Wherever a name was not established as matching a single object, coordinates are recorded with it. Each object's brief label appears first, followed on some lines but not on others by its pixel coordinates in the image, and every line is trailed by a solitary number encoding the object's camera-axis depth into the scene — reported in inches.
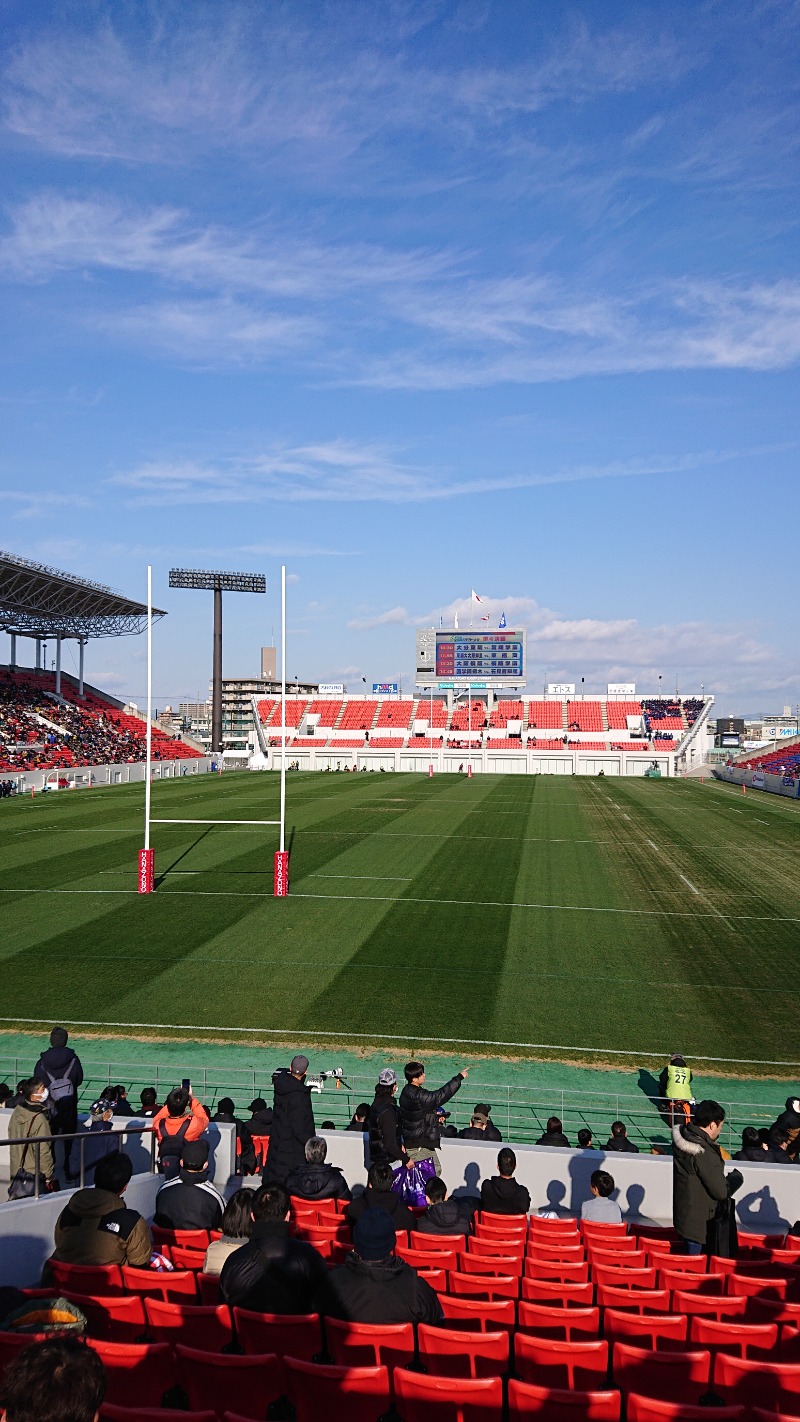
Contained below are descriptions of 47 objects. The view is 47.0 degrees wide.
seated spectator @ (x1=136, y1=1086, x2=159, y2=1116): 406.7
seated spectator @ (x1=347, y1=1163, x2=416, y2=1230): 241.4
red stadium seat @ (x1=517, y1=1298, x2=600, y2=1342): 195.6
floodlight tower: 3663.9
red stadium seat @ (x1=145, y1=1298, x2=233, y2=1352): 179.9
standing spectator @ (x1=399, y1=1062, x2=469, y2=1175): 327.9
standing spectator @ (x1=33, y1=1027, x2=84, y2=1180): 349.4
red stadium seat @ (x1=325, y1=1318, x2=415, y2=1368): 174.6
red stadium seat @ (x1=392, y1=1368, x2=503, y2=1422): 155.9
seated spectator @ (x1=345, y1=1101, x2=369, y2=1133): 390.9
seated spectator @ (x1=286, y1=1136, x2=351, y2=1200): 283.4
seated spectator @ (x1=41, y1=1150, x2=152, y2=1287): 208.2
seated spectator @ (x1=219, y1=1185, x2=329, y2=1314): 183.3
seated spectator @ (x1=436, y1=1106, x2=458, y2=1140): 364.9
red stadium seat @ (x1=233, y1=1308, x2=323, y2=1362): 176.6
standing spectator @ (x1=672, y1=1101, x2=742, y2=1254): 241.8
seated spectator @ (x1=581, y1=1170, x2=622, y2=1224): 288.2
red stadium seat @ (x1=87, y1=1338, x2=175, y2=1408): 164.7
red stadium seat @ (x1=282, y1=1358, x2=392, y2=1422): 156.6
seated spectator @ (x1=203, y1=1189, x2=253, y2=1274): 209.6
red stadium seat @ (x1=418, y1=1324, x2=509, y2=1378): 171.6
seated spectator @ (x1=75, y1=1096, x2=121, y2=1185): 342.6
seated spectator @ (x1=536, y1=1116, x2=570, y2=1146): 363.9
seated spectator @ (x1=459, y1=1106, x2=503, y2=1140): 369.7
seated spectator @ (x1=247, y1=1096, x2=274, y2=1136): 363.9
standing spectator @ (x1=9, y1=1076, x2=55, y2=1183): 313.9
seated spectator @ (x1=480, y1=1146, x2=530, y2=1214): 284.4
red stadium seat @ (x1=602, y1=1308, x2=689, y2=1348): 189.8
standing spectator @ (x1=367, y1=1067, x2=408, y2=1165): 323.5
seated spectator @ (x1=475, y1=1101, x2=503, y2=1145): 369.3
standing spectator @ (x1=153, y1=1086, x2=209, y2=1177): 311.0
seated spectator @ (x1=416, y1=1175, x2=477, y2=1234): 254.8
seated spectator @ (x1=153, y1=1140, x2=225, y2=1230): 254.8
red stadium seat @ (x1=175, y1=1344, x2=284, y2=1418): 164.4
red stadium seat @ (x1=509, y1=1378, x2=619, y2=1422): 152.6
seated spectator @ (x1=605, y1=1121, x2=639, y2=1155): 371.6
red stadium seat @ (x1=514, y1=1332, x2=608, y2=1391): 175.2
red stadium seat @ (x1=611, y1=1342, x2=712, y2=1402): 171.3
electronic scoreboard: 3683.6
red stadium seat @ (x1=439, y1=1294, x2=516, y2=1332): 194.1
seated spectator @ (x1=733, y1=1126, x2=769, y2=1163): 352.5
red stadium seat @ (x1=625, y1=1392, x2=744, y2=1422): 150.0
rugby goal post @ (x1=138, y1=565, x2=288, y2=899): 939.3
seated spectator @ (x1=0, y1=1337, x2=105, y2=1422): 83.2
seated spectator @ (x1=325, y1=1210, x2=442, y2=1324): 179.9
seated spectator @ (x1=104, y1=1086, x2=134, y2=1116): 394.3
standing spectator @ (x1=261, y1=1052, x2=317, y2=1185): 320.5
